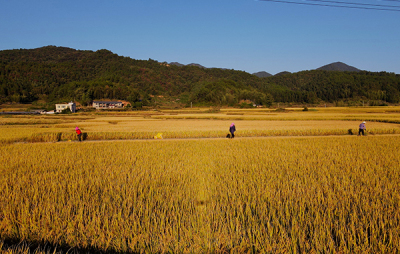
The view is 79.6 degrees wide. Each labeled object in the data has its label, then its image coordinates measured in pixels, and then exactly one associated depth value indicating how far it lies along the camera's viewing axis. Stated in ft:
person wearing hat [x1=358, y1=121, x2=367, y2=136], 61.85
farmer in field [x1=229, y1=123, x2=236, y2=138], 56.67
